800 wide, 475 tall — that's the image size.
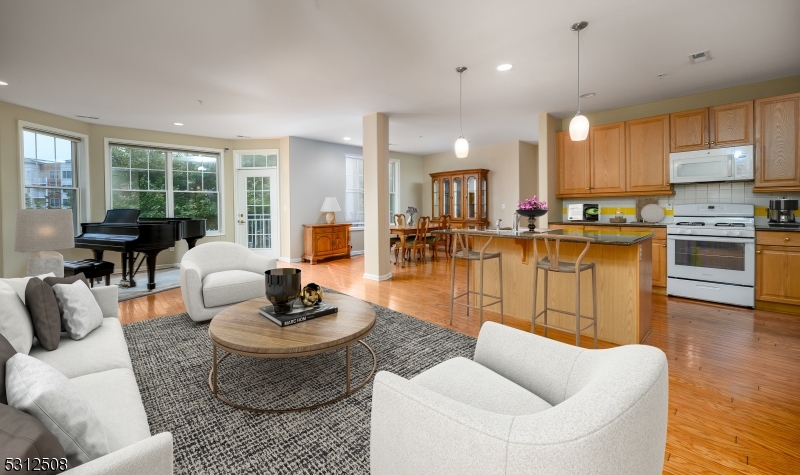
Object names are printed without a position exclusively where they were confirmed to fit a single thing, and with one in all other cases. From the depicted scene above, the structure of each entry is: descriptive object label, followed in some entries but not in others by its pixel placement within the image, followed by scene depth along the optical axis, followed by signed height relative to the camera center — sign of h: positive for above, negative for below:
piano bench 3.90 -0.38
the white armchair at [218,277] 3.31 -0.44
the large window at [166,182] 6.28 +0.93
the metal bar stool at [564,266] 2.71 -0.31
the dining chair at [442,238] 7.44 -0.21
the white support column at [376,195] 5.43 +0.54
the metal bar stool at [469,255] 3.35 -0.25
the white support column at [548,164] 5.46 +0.97
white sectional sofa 0.87 -0.61
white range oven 3.90 -0.32
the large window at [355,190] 8.42 +0.93
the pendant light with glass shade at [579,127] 3.30 +0.92
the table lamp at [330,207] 7.62 +0.49
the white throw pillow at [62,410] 0.88 -0.44
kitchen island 2.91 -0.50
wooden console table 7.21 -0.22
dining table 6.71 -0.03
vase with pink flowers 3.33 +0.17
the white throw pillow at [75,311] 1.93 -0.42
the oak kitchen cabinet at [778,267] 3.67 -0.44
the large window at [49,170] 5.08 +0.96
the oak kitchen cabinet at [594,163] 5.07 +0.94
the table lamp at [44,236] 2.84 -0.02
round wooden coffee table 1.90 -0.59
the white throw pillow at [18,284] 2.00 -0.28
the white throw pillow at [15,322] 1.60 -0.40
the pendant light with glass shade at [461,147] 4.02 +0.91
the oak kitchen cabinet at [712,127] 4.12 +1.18
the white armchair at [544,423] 0.72 -0.46
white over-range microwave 4.10 +0.72
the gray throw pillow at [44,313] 1.80 -0.40
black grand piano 4.40 -0.03
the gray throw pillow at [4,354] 1.03 -0.39
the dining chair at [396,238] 7.11 -0.17
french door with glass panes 7.49 +0.45
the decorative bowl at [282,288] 2.29 -0.36
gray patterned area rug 1.62 -0.98
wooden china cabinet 8.19 +0.76
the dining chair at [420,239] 6.93 -0.20
